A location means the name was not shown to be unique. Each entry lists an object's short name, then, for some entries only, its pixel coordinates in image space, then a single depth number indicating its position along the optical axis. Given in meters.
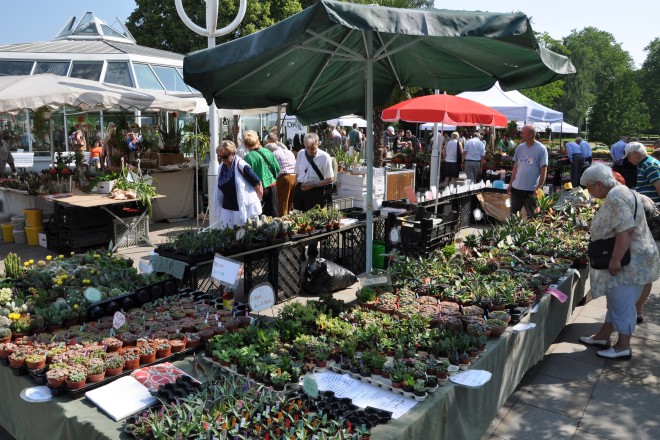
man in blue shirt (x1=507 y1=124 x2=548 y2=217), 7.38
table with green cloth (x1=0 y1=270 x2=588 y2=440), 2.43
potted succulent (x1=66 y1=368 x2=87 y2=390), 2.67
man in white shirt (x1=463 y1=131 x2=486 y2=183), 12.86
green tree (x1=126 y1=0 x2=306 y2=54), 25.20
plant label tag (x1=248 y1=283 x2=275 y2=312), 3.31
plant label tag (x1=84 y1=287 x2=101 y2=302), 3.79
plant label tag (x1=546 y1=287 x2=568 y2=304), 4.29
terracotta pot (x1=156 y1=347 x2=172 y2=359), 3.11
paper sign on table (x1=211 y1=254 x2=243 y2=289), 3.66
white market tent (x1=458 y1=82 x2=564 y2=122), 11.64
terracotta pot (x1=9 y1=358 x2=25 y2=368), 2.92
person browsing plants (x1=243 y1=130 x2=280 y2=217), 6.90
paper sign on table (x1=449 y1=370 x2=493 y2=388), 2.81
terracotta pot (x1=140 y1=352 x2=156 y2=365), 3.04
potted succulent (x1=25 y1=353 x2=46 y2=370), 2.86
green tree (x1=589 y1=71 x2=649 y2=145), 30.44
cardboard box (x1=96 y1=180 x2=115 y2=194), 7.94
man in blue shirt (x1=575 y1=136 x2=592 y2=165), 14.24
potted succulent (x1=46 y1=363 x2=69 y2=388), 2.67
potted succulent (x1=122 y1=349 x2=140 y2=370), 2.95
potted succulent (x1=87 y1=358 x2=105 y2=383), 2.77
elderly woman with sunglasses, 5.47
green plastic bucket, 6.80
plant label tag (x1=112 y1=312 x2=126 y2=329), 3.37
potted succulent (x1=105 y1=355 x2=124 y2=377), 2.87
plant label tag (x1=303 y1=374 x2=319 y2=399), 2.56
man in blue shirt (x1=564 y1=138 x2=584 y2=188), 13.97
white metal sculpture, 7.36
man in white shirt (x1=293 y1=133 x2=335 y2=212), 6.92
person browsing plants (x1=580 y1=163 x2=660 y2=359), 4.19
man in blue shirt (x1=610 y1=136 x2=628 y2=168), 13.84
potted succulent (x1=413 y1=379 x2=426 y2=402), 2.64
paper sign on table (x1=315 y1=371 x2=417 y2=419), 2.62
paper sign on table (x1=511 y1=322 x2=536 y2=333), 3.64
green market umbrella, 2.98
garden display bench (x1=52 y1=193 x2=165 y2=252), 7.42
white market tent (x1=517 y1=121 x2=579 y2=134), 22.77
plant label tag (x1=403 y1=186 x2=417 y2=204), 6.91
